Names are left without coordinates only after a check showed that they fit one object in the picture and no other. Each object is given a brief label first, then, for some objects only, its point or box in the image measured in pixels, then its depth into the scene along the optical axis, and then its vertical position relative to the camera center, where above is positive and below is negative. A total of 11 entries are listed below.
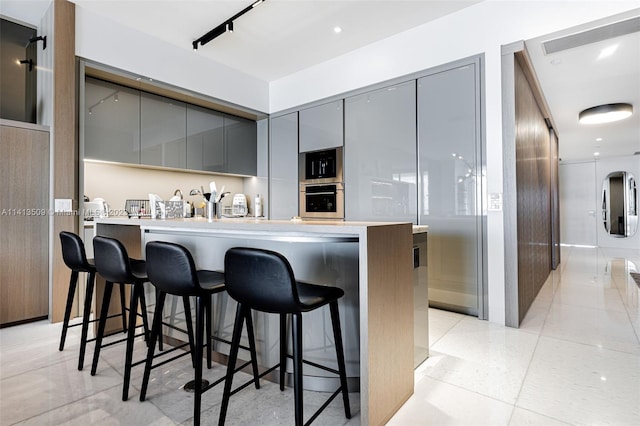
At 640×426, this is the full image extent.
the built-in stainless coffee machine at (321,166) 4.11 +0.66
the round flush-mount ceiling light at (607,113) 4.69 +1.46
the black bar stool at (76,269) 2.11 -0.35
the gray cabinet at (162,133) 3.46 +1.05
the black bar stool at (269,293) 1.23 -0.32
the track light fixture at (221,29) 3.04 +1.94
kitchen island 1.36 -0.37
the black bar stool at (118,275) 1.78 -0.34
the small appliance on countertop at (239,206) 4.96 +0.15
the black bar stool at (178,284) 1.49 -0.33
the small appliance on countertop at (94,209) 3.42 +0.09
